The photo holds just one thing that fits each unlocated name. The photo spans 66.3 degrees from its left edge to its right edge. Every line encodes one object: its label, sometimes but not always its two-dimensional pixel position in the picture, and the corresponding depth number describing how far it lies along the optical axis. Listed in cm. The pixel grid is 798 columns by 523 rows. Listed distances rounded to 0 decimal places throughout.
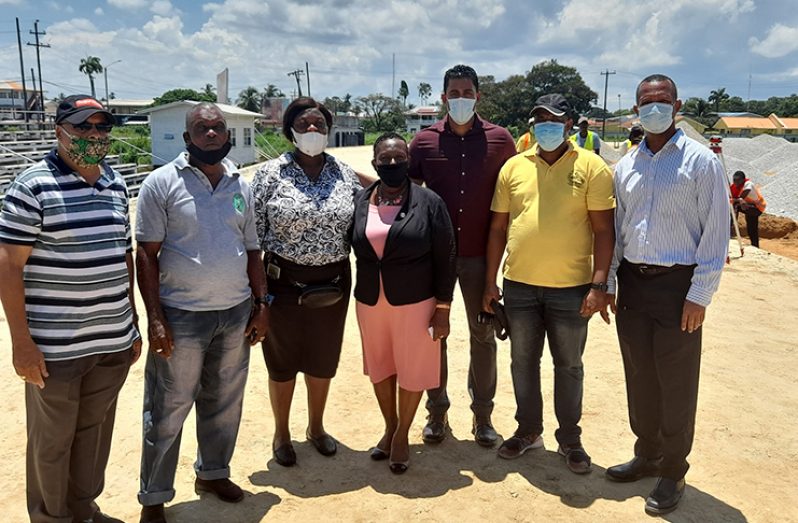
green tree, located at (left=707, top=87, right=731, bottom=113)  9725
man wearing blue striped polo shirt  266
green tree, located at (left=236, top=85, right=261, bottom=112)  8281
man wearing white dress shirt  332
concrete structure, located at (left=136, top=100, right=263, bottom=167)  2995
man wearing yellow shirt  365
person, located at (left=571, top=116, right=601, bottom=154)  1123
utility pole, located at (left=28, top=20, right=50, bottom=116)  4369
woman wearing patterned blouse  363
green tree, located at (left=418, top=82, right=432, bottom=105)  12250
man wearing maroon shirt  407
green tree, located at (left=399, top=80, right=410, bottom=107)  10634
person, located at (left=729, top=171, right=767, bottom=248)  1312
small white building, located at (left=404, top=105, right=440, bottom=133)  8744
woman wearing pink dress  363
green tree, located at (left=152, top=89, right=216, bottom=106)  6731
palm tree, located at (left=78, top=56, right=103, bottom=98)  7750
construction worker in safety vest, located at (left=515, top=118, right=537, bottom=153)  1054
